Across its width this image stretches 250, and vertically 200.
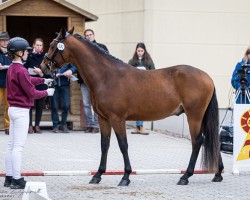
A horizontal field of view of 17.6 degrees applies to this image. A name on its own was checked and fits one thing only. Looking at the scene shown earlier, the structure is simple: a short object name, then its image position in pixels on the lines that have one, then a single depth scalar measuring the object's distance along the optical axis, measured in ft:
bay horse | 38.27
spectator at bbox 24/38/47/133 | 56.24
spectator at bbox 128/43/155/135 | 56.54
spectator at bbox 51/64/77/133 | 57.93
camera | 50.99
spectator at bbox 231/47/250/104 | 50.93
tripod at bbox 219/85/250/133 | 50.78
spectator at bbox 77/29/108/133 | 58.29
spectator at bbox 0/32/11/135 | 54.67
